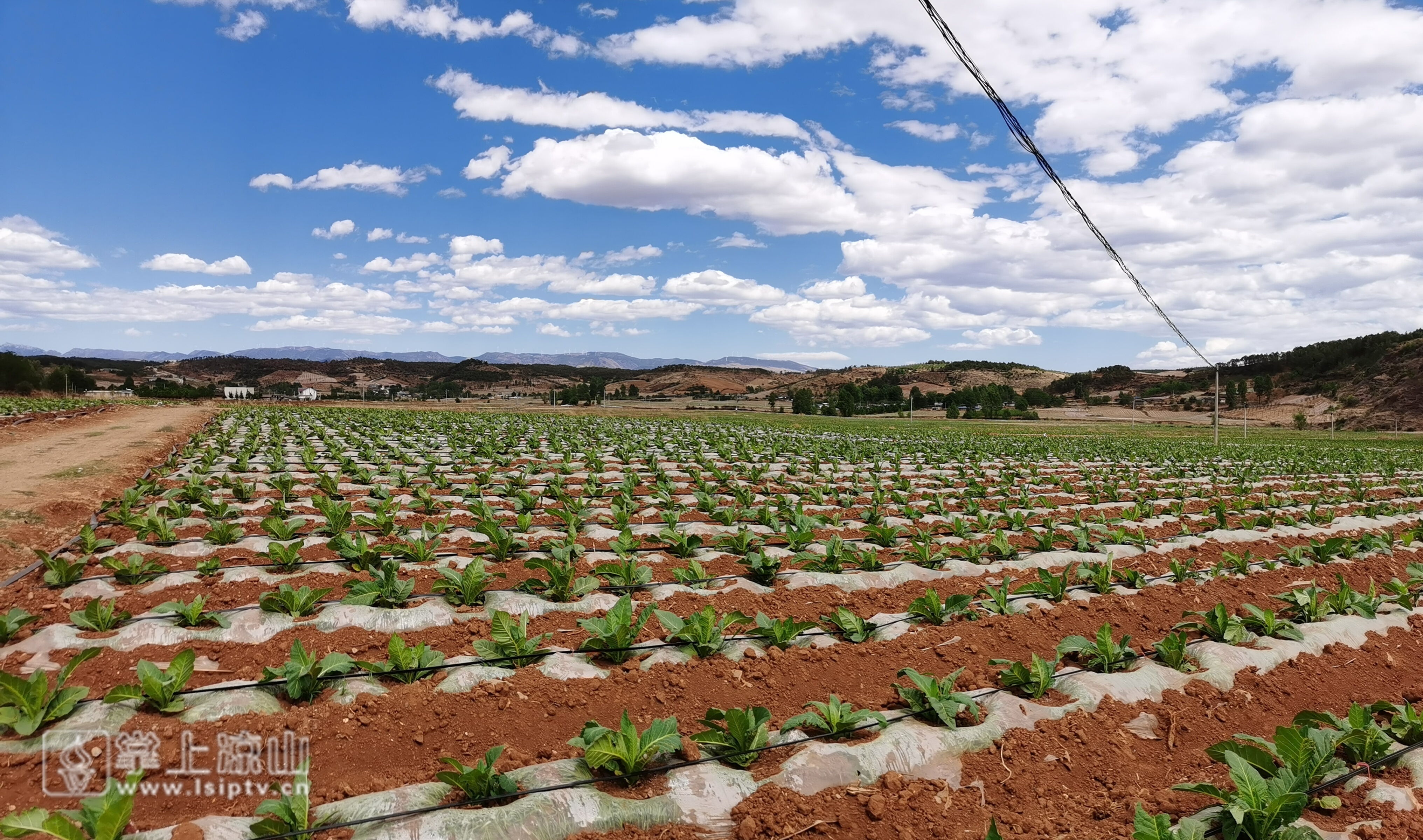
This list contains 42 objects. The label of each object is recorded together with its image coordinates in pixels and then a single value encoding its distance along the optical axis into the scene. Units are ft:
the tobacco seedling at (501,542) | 27.07
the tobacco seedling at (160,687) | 14.25
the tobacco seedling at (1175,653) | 18.63
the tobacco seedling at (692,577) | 24.57
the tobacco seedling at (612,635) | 18.38
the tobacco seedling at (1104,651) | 18.37
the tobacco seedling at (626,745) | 12.66
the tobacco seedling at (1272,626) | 21.09
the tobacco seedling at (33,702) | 13.23
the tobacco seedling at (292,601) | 20.04
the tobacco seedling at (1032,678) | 16.96
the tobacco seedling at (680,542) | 29.22
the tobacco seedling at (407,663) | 16.49
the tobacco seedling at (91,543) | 25.23
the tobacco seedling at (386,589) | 20.61
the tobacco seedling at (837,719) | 14.48
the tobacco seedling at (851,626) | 20.15
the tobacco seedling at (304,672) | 15.28
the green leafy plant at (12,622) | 17.72
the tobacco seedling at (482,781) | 11.81
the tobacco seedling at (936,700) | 15.14
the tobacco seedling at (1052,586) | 24.09
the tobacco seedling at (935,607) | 21.67
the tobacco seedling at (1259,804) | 11.11
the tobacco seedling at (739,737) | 13.52
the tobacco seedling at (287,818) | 10.98
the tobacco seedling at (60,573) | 22.21
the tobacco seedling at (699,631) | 18.74
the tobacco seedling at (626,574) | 23.70
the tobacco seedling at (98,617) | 18.42
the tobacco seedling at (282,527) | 27.17
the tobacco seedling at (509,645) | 17.69
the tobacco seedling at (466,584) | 21.63
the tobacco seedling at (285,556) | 24.48
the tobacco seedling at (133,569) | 22.67
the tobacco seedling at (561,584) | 22.20
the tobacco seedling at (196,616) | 19.07
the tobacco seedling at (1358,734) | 13.76
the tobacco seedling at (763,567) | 25.49
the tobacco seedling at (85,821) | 9.86
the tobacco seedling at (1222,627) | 20.47
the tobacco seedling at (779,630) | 19.20
